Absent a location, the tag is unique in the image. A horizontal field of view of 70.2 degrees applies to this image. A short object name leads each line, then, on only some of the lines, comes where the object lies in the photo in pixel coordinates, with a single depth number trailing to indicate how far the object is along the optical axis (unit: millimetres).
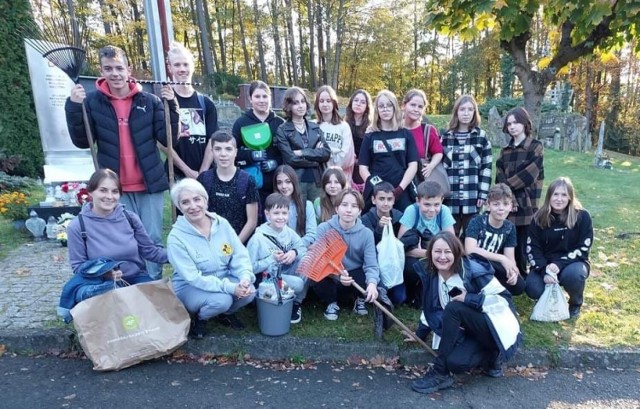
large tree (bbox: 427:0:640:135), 3993
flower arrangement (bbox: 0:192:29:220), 6938
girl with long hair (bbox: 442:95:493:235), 4520
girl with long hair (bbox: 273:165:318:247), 4047
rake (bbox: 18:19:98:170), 3816
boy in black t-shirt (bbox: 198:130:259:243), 3895
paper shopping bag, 3033
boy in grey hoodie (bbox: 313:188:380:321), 3707
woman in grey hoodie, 3365
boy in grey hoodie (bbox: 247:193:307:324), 3658
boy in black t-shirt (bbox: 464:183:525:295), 3838
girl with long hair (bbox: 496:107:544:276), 4336
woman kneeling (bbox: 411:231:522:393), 3008
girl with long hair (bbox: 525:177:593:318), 3875
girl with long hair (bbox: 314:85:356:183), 4629
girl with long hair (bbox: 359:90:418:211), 4406
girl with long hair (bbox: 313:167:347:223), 4160
